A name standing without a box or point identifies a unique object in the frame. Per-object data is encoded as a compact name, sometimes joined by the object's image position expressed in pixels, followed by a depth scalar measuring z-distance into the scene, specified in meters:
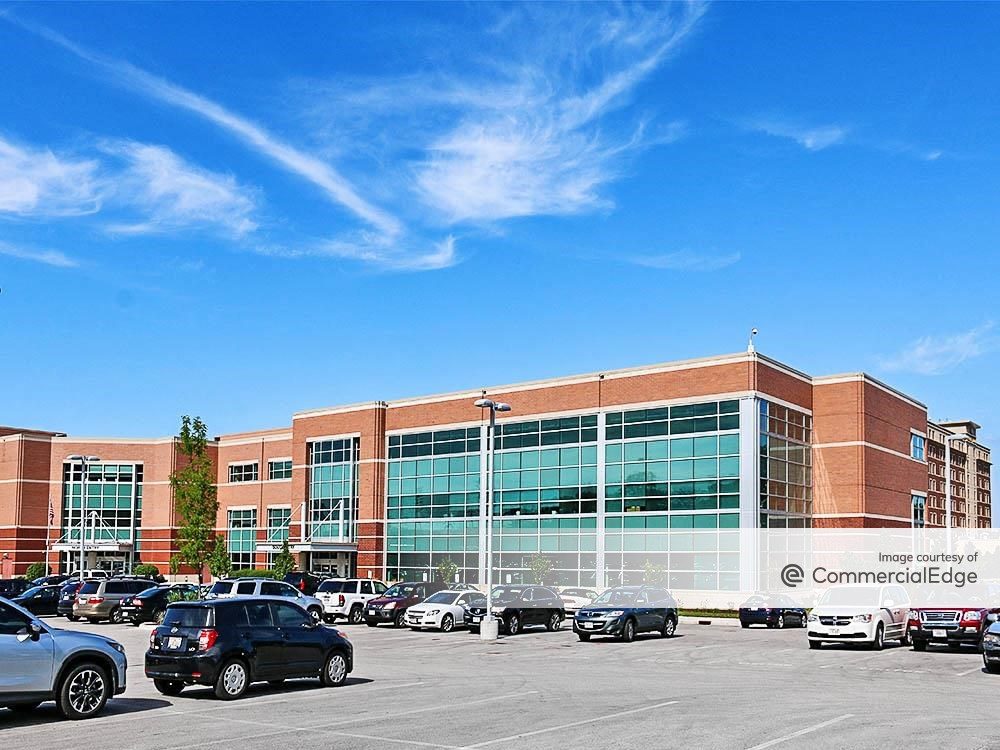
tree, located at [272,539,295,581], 69.06
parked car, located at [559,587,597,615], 47.20
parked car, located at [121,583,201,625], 41.81
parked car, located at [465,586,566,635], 38.06
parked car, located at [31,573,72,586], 56.32
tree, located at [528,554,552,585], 61.03
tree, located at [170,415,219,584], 57.03
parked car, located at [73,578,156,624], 42.88
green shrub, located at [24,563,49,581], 84.31
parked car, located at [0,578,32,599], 53.02
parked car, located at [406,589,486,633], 39.25
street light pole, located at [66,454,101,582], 55.97
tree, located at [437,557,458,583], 66.62
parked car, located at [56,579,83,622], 47.56
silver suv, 15.04
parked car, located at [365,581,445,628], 42.47
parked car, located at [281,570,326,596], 49.50
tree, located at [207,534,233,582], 58.31
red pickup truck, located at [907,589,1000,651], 30.22
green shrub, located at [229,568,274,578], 66.88
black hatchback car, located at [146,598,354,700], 18.02
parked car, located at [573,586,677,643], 34.16
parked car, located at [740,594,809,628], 43.31
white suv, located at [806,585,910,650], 31.22
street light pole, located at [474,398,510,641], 35.62
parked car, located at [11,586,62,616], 49.66
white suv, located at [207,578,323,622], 38.94
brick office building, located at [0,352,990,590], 56.19
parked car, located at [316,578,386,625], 44.62
